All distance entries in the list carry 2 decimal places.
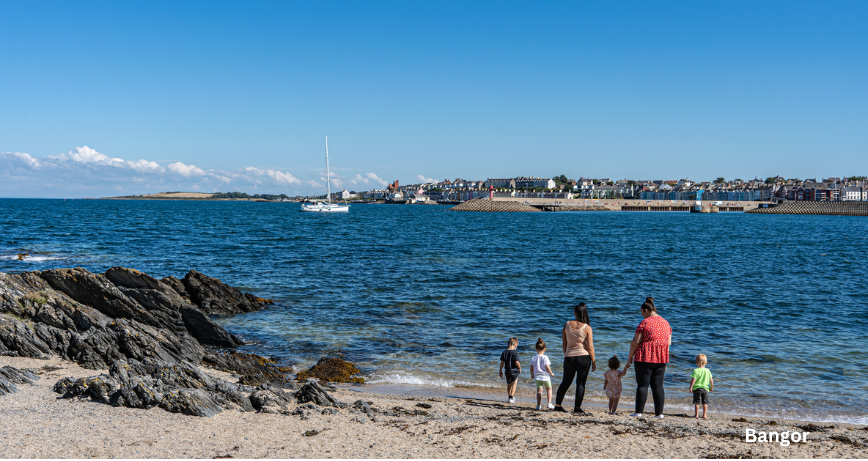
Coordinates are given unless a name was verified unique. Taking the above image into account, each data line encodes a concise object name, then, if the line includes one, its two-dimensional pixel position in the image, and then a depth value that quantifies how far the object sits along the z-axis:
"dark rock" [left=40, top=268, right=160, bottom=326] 15.46
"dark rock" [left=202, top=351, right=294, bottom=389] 11.12
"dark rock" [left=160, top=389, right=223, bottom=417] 8.08
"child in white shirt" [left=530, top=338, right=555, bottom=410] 9.78
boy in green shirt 9.39
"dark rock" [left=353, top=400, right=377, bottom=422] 8.82
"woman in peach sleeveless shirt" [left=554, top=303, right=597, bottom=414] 8.70
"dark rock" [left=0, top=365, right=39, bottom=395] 8.80
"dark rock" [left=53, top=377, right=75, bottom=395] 8.86
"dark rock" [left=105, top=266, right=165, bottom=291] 17.64
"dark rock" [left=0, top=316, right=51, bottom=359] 11.28
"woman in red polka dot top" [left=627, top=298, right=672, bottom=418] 8.31
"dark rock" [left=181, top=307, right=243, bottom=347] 14.84
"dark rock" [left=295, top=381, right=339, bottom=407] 9.30
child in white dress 9.29
